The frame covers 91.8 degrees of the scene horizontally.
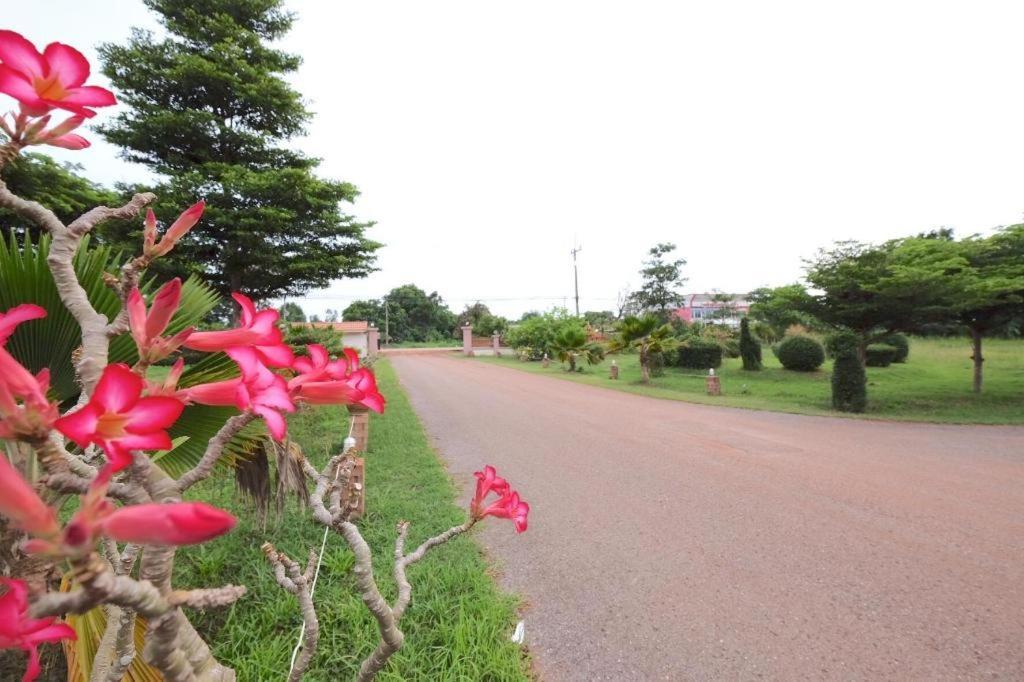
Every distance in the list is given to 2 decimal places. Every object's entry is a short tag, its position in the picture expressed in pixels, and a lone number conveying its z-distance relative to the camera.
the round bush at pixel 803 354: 16.20
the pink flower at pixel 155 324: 0.62
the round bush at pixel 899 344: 17.72
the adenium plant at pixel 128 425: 0.39
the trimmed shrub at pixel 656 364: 16.94
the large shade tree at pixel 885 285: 9.08
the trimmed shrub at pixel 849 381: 9.32
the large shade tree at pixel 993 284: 8.80
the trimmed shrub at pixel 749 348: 16.91
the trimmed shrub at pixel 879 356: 17.06
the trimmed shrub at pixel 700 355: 17.81
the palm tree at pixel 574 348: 19.36
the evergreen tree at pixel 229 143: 6.80
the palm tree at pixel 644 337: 14.81
